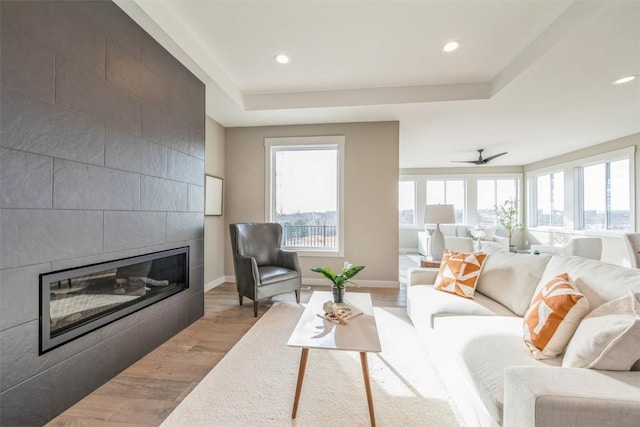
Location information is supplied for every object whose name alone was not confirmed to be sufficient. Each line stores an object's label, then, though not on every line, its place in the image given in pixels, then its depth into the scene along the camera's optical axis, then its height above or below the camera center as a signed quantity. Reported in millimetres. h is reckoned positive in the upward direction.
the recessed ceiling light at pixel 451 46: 2571 +1645
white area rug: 1500 -1098
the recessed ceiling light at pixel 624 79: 2805 +1453
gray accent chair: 3029 -572
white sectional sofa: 900 -652
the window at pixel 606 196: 5199 +440
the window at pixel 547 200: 6891 +464
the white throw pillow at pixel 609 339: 1040 -486
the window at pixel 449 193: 8344 +736
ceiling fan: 5969 +1235
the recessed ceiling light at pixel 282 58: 2832 +1674
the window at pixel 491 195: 8188 +664
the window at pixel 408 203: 8539 +437
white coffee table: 1465 -694
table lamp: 3660 -28
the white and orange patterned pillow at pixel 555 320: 1320 -515
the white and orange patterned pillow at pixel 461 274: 2296 -494
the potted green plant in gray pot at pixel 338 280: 2127 -491
